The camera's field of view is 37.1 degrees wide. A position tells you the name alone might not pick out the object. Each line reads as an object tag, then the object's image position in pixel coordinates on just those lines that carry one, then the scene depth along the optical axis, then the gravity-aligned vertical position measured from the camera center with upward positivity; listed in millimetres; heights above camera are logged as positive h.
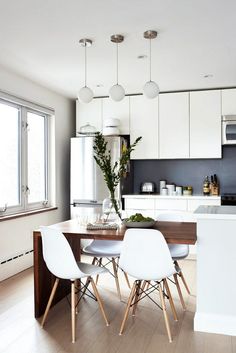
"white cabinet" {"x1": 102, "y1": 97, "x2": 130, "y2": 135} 5477 +1034
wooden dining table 2770 -471
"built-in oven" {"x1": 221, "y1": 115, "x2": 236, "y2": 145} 4848 +659
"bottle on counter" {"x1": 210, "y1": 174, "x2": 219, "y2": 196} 5248 -150
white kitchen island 2779 -770
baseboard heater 4102 -1063
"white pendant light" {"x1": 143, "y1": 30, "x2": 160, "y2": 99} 3109 +794
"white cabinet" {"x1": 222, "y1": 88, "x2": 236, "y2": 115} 5000 +1077
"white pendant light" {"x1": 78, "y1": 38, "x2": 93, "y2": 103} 3262 +788
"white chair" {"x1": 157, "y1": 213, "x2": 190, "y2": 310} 3218 -701
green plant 3100 +101
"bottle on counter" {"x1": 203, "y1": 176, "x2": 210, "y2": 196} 5298 -166
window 4281 +263
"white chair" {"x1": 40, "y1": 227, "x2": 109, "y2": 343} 2695 -636
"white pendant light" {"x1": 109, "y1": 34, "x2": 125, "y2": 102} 3188 +793
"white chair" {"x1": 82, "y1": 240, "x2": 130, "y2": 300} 3355 -713
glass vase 3269 -315
